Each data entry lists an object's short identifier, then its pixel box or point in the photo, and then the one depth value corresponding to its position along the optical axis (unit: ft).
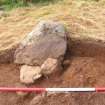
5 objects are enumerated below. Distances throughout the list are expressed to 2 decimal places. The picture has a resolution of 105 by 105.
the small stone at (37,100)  8.14
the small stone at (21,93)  8.44
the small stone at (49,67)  8.68
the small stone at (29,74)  8.65
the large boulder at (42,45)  8.95
